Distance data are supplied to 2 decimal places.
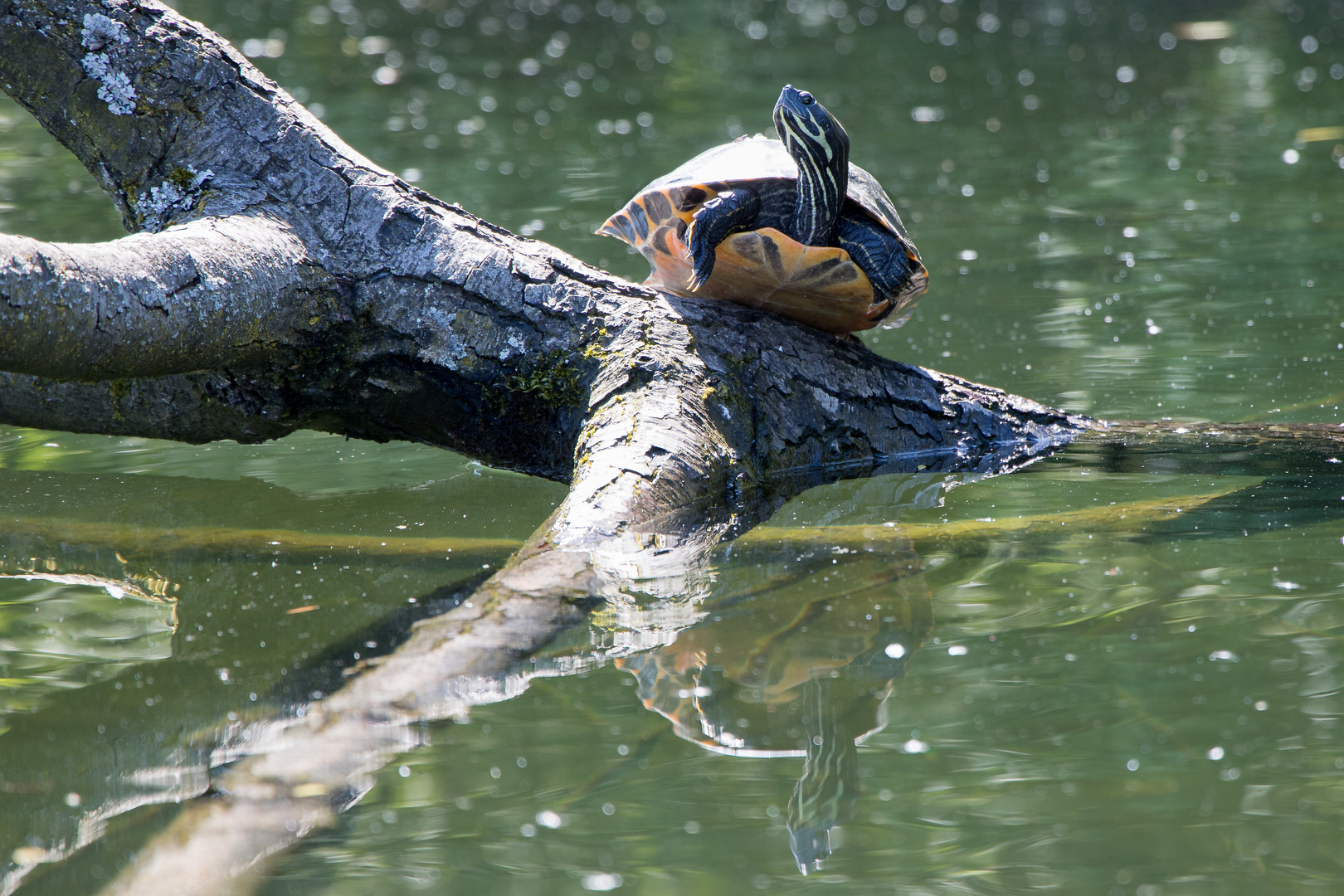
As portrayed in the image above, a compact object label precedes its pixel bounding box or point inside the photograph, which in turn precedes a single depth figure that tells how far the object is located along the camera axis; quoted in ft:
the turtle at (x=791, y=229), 17.67
